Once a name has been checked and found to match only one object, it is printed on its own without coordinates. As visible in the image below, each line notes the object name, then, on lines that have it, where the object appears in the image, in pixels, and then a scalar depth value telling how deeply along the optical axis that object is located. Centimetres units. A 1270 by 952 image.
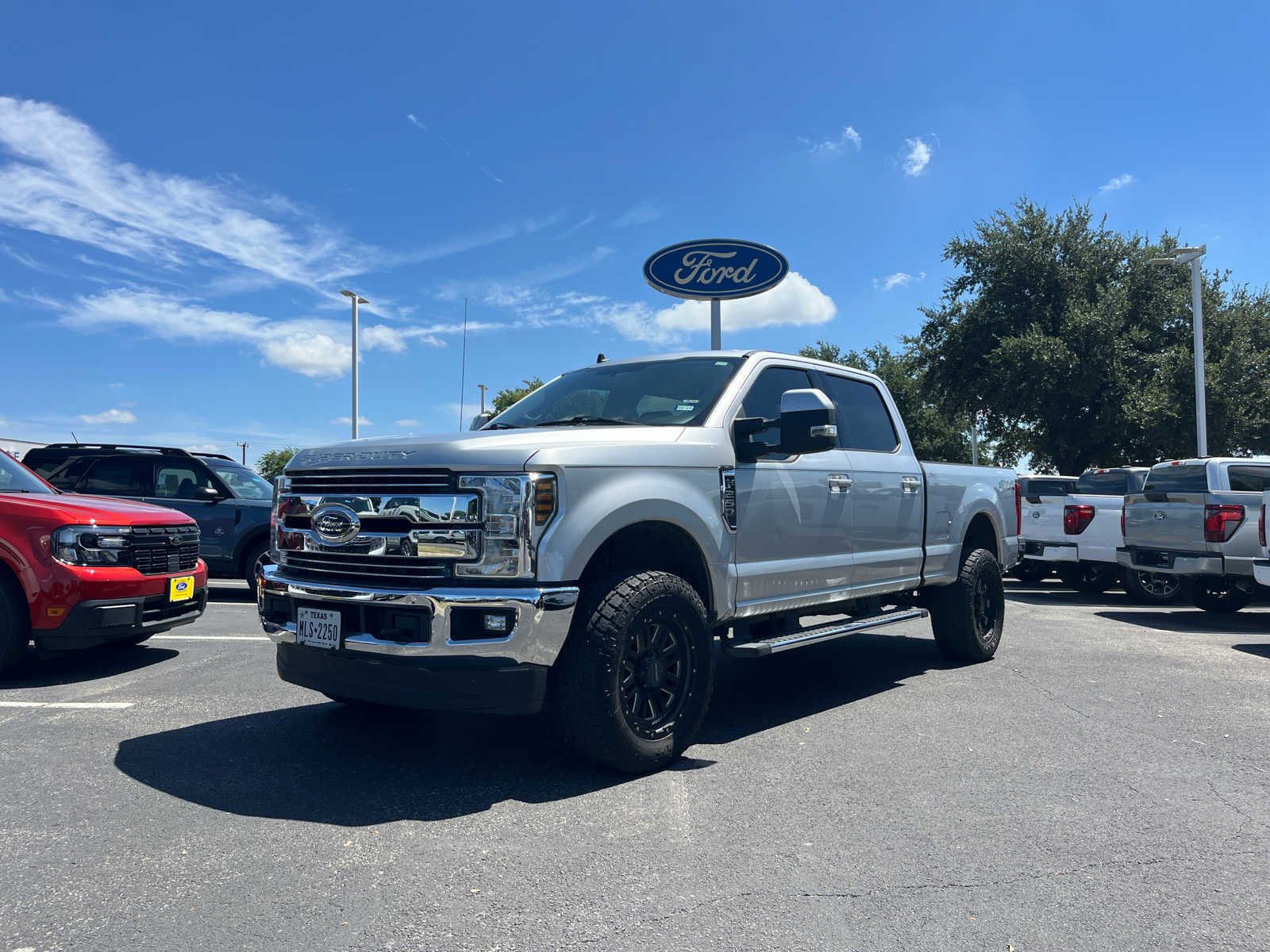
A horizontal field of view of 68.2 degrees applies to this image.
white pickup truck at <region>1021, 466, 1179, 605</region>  1266
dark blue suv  1075
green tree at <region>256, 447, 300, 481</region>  7169
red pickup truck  614
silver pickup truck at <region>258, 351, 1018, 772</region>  389
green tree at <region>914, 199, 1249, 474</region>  2325
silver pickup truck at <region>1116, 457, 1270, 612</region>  1025
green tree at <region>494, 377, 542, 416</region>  3637
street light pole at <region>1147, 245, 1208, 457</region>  1892
